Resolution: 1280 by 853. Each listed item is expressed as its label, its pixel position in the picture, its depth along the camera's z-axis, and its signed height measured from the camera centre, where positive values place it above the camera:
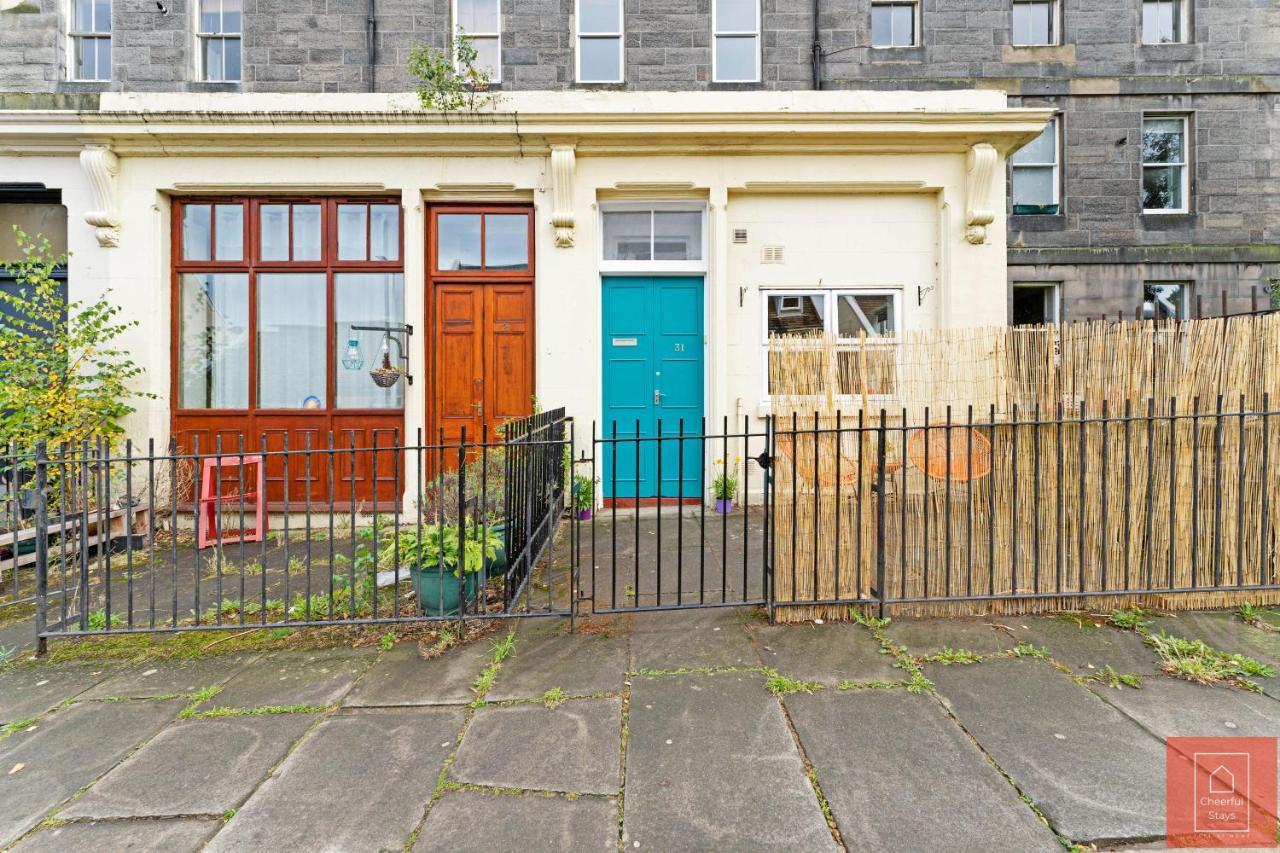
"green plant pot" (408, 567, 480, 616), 3.82 -1.18
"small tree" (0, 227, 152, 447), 5.27 +0.47
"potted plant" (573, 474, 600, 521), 6.58 -0.95
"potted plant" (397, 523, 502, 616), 3.69 -0.98
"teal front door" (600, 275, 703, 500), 7.14 +0.79
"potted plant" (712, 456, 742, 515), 6.79 -0.86
